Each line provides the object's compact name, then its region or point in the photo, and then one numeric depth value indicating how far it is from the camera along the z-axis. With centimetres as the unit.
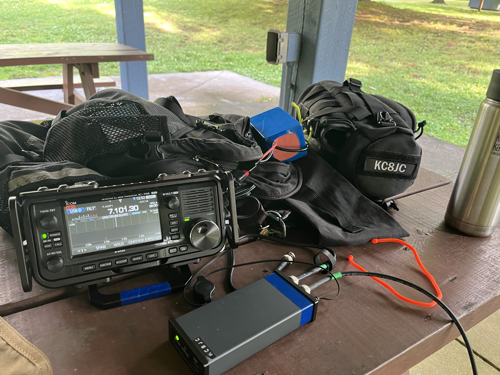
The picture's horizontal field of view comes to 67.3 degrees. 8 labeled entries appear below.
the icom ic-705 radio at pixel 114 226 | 56
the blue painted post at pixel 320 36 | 160
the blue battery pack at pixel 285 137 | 95
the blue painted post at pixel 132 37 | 321
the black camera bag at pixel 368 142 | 90
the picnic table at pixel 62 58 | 247
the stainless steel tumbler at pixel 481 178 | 79
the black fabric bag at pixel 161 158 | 73
